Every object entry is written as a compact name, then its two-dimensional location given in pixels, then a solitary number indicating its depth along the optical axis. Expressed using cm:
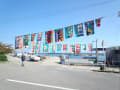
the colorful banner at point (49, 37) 1842
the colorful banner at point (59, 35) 1731
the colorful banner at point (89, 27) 1403
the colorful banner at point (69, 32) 1608
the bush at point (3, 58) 2171
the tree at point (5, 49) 2516
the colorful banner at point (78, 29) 1492
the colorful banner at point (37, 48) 3003
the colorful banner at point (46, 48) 3136
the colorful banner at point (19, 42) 2286
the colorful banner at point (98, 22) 1315
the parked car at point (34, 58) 2744
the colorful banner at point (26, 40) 2180
